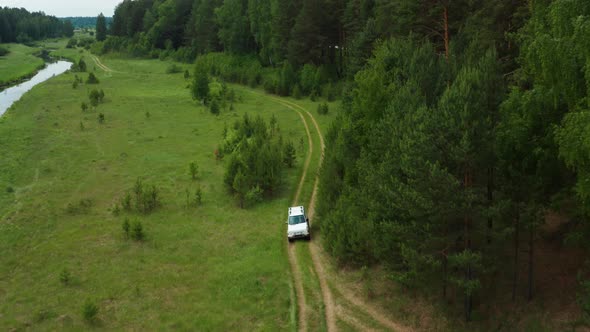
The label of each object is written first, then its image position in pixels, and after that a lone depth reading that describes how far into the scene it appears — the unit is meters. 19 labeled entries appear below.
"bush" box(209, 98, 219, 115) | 64.56
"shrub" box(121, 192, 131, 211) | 34.47
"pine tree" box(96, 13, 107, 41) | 167.25
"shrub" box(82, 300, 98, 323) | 21.61
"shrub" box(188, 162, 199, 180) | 40.16
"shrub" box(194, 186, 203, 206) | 35.22
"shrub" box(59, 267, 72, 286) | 25.16
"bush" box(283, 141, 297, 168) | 42.12
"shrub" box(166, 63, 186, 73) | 104.25
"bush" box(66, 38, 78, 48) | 180.38
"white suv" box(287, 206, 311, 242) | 28.31
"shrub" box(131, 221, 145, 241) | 29.85
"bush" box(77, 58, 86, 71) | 107.57
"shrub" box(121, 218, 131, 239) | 30.36
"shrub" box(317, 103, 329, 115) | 58.95
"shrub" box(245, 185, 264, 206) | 34.69
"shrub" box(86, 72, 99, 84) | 90.06
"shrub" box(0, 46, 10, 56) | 138.75
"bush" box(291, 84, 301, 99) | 70.93
